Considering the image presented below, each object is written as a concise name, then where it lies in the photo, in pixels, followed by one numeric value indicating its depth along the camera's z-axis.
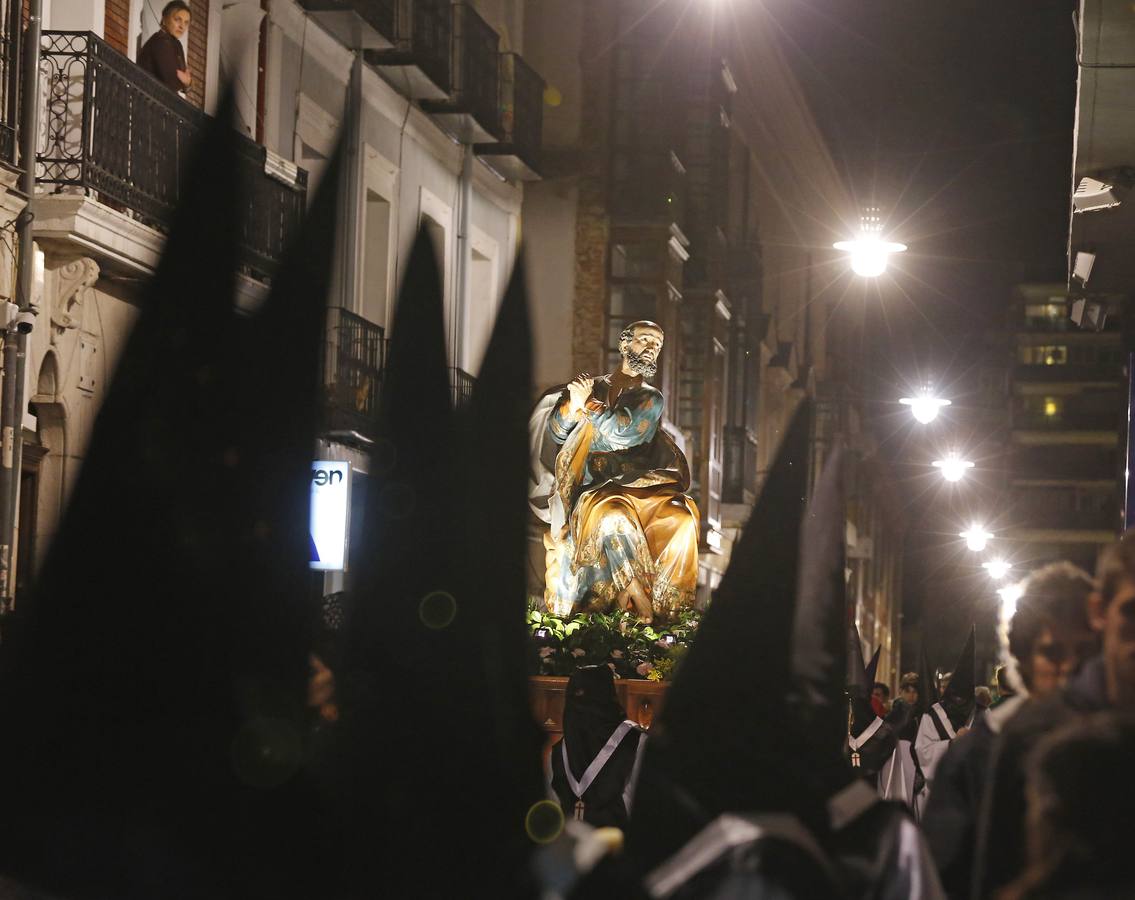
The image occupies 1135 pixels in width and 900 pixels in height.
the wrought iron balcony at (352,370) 20.97
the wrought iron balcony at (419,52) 22.81
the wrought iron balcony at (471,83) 24.92
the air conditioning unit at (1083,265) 20.36
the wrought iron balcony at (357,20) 20.91
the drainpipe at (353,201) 22.02
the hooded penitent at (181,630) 6.14
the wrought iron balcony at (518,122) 27.12
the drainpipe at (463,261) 26.64
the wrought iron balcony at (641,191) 30.19
